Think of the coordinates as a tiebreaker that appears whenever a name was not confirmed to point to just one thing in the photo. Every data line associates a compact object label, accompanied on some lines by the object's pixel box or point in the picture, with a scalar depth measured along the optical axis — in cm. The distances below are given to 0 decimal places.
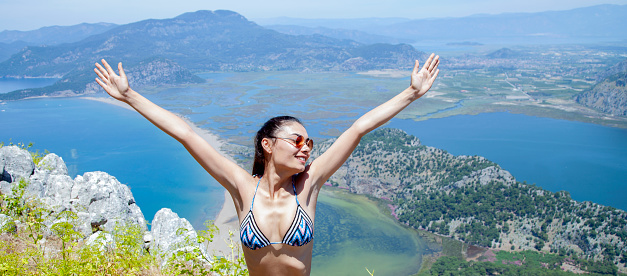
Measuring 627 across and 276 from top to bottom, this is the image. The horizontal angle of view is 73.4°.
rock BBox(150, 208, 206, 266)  736
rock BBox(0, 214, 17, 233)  451
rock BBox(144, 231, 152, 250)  692
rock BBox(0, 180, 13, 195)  779
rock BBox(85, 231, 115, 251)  496
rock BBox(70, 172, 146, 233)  828
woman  208
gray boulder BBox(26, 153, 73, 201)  883
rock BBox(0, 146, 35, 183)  851
